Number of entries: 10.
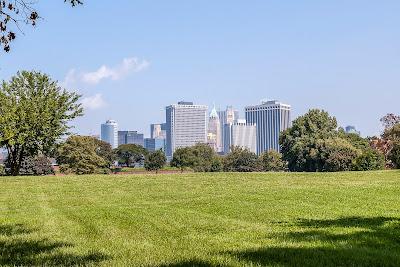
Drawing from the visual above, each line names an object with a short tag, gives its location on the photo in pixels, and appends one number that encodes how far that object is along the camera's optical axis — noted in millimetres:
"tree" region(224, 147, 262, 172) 139875
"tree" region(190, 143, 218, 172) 146625
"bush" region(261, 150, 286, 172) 146000
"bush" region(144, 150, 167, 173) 141625
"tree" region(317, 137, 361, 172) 84625
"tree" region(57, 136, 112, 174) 99062
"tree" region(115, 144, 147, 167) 167875
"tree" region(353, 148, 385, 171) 71812
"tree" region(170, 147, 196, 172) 146625
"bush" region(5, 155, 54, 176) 95000
